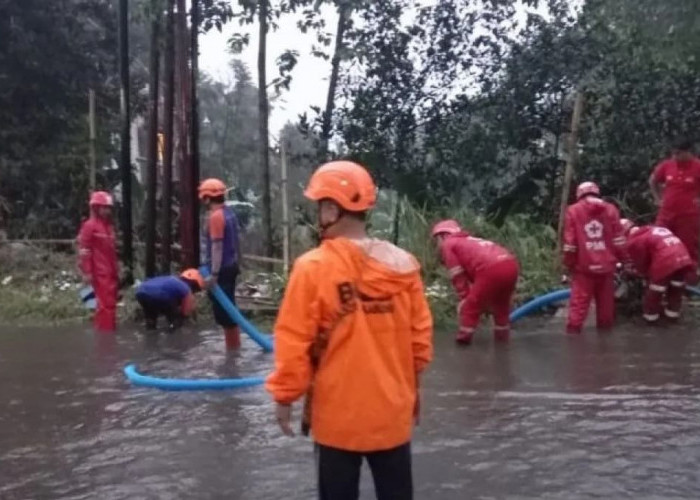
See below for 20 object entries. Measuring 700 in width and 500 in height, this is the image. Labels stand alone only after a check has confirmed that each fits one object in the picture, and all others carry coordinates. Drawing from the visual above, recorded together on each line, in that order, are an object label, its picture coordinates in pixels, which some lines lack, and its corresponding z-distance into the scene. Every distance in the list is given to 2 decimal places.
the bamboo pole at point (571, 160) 13.56
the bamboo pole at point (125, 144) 14.93
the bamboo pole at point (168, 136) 14.51
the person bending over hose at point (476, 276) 10.20
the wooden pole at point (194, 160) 14.31
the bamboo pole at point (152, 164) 14.63
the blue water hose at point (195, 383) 8.52
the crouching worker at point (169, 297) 12.25
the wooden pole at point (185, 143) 14.34
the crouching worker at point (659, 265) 11.30
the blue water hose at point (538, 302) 11.68
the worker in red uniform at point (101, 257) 12.38
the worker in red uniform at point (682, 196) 12.36
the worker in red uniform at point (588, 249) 11.09
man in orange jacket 4.17
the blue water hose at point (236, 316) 10.52
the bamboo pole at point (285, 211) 13.89
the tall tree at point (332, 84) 17.39
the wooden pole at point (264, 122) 16.84
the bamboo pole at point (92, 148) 15.98
